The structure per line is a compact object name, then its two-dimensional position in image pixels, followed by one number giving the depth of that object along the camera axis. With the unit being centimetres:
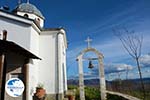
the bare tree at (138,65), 650
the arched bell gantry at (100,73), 943
